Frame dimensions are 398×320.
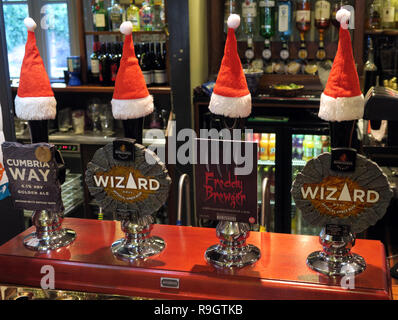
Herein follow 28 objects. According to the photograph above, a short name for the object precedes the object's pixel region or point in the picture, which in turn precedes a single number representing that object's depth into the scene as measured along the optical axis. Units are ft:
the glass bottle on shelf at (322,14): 12.50
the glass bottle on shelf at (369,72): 12.36
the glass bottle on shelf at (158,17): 12.85
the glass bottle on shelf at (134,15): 12.85
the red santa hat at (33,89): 5.17
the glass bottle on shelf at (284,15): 12.74
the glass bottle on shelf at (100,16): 13.05
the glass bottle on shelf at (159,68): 12.88
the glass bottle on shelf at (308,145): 12.51
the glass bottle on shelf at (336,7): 12.48
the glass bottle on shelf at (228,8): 13.03
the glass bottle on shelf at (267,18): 12.88
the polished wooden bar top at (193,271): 4.50
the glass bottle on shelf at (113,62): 13.00
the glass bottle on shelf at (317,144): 12.53
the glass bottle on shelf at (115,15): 13.05
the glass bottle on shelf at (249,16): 12.96
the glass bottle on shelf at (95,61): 13.34
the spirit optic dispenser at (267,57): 13.16
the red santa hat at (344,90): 4.35
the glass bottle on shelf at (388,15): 12.12
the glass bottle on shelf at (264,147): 12.54
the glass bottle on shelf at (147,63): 12.78
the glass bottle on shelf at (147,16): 12.80
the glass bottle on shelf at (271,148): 12.48
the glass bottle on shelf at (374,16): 12.25
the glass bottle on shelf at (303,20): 12.66
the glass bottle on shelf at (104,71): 13.24
